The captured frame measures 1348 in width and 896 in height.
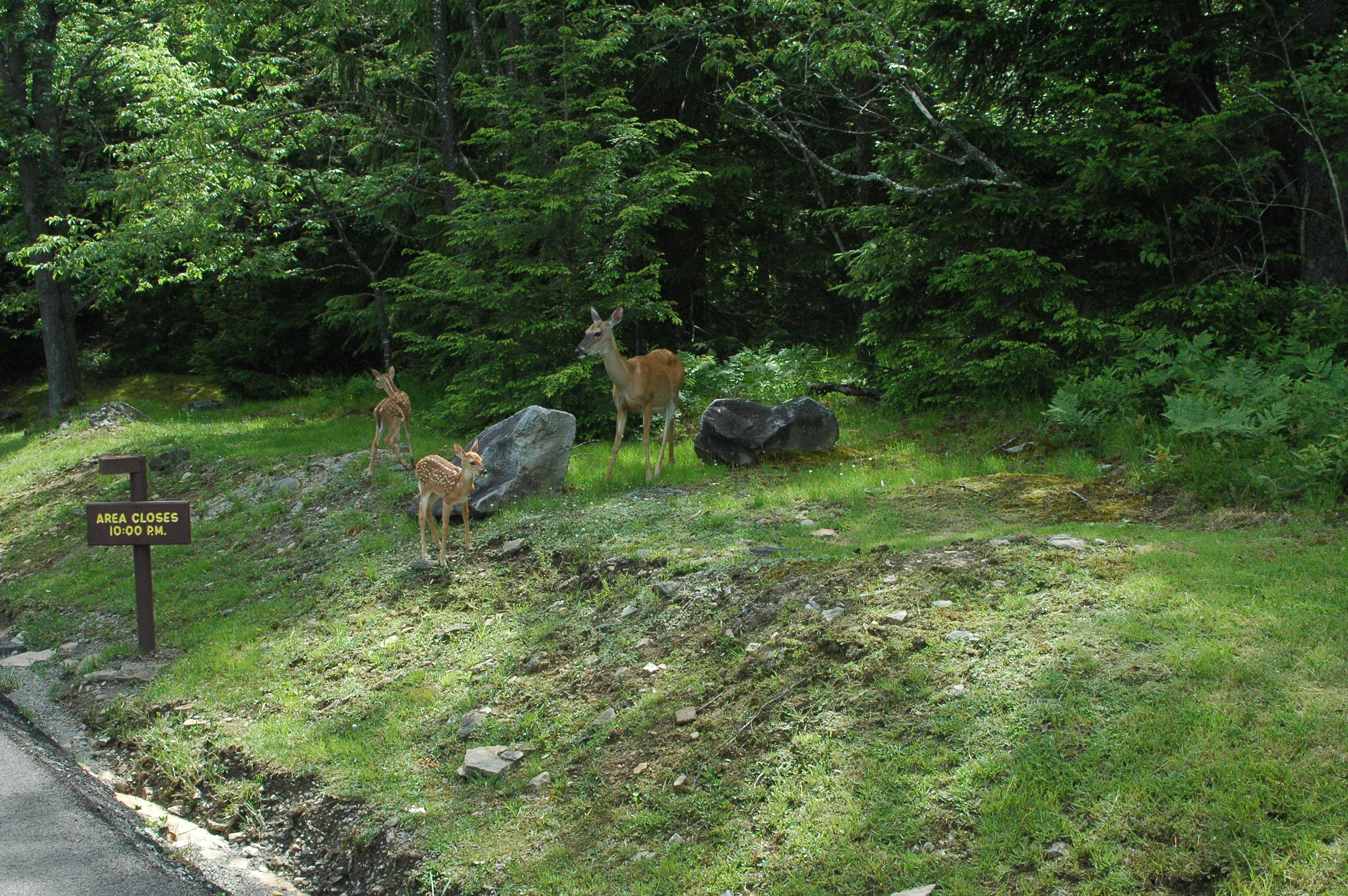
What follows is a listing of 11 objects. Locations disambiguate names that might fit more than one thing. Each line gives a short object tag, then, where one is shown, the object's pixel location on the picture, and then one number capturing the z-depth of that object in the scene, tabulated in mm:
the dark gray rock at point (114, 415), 17812
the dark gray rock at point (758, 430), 10578
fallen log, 13180
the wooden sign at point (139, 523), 7605
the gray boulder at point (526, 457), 9523
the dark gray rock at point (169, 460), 13836
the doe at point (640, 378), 10211
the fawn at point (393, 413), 11094
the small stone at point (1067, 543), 6422
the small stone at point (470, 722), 5793
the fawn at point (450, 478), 7883
